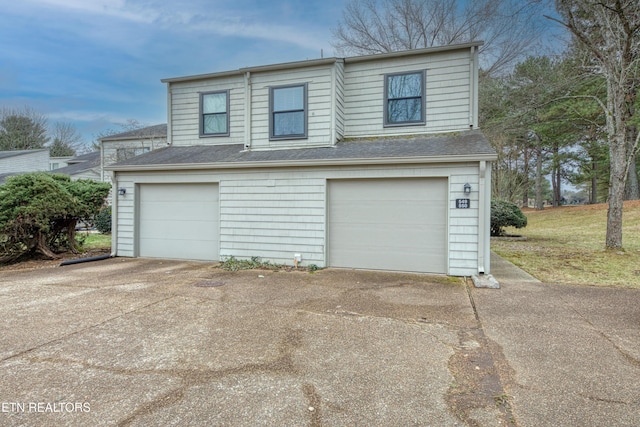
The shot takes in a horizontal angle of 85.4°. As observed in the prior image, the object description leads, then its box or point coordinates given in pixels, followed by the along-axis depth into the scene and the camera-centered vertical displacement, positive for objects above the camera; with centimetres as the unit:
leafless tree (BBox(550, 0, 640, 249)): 889 +422
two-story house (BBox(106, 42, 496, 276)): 673 +92
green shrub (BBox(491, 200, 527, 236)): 1284 +6
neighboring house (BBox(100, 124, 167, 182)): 1866 +379
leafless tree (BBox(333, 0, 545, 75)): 1567 +888
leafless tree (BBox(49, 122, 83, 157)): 3450 +713
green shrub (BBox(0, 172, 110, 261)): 768 -1
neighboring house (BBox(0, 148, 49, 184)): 2606 +382
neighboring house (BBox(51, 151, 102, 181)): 2236 +292
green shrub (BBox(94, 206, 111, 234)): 1398 -37
